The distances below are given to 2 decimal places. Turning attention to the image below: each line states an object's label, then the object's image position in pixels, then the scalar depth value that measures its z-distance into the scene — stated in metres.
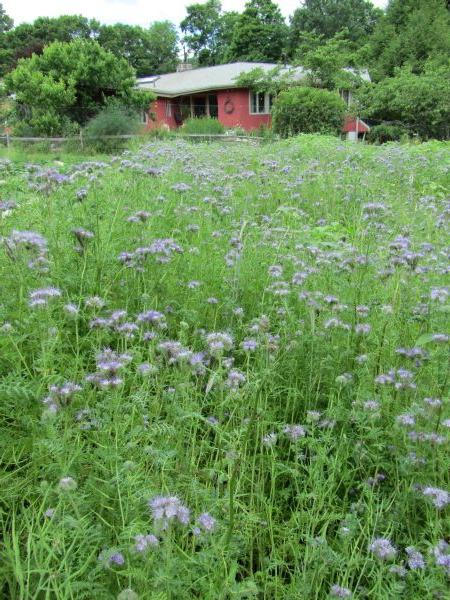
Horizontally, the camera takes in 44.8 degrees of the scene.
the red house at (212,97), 36.88
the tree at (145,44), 51.86
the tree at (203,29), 68.69
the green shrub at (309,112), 26.25
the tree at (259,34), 53.41
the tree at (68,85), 25.42
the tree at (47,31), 49.38
